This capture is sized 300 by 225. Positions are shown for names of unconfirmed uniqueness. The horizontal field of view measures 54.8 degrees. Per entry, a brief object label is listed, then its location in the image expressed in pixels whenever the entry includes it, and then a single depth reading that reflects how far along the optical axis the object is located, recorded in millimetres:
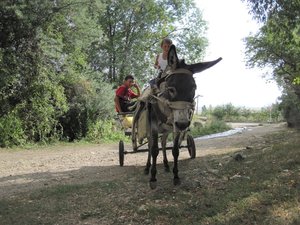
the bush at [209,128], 19806
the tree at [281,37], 7646
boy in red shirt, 7413
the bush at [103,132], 15608
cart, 6722
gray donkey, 4364
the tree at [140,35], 22951
